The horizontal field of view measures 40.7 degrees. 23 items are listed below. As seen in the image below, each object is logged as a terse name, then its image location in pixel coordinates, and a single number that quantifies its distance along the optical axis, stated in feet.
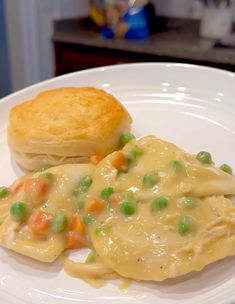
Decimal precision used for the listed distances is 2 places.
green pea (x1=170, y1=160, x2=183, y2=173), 0.56
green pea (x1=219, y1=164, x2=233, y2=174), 0.62
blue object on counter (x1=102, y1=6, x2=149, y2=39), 1.49
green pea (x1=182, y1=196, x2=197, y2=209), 0.52
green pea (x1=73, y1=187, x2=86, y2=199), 0.57
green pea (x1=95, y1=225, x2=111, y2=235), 0.52
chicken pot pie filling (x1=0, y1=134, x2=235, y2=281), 0.49
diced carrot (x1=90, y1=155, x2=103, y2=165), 0.65
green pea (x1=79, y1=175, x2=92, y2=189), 0.58
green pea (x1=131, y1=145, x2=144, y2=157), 0.60
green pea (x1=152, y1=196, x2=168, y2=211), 0.52
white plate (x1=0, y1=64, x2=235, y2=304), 0.48
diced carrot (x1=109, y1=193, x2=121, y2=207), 0.54
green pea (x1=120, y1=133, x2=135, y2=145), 0.69
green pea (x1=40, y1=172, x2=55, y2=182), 0.58
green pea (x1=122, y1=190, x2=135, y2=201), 0.54
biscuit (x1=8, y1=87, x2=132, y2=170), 0.66
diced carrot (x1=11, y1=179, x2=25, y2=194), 0.61
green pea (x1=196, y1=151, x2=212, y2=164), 0.60
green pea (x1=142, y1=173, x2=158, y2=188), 0.55
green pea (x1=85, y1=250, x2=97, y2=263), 0.52
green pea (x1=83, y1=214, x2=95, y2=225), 0.54
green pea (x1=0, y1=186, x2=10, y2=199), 0.61
